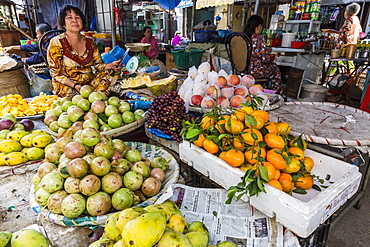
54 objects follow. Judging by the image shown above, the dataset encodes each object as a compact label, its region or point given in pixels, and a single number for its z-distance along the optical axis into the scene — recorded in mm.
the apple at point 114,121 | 2076
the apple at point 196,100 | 2432
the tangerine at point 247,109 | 1528
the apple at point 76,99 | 2275
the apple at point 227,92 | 2475
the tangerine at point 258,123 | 1407
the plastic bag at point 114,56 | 4148
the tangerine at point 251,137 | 1356
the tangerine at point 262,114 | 1480
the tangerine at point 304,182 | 1384
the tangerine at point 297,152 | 1393
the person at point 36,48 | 4539
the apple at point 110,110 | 2143
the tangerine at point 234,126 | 1396
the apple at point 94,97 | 2243
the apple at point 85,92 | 2320
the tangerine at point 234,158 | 1342
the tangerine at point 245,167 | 1350
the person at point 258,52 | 3989
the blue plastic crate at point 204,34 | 5975
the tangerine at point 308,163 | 1474
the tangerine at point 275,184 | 1230
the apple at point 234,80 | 2635
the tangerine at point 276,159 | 1306
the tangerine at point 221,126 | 1506
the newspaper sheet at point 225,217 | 1196
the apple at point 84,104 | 2175
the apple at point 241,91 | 2495
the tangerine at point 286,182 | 1305
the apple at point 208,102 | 2340
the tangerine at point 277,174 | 1282
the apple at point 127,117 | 2186
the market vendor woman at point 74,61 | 2842
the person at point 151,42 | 6652
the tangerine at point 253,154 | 1336
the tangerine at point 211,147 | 1481
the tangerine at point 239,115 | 1486
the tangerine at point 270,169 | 1243
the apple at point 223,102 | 2358
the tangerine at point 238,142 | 1403
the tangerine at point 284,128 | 1498
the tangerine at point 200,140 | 1555
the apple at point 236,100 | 2361
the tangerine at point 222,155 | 1412
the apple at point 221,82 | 2577
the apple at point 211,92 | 2480
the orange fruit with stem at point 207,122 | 1595
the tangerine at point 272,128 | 1438
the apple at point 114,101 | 2264
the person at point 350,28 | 6359
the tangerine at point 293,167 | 1346
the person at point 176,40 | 10914
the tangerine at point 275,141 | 1357
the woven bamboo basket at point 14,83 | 3916
